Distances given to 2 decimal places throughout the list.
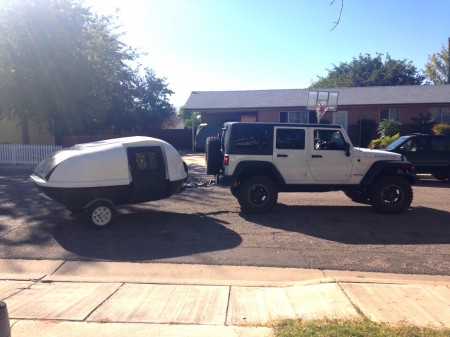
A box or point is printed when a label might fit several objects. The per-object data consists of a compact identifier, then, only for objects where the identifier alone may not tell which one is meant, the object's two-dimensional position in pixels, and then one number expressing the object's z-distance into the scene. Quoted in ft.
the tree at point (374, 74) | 198.39
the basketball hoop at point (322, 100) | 87.31
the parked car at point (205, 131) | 102.83
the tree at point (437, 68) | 195.52
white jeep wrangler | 35.70
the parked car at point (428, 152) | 56.08
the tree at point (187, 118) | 165.91
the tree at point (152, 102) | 136.67
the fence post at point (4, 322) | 11.06
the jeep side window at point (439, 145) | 56.24
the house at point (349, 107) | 102.84
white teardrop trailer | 30.50
